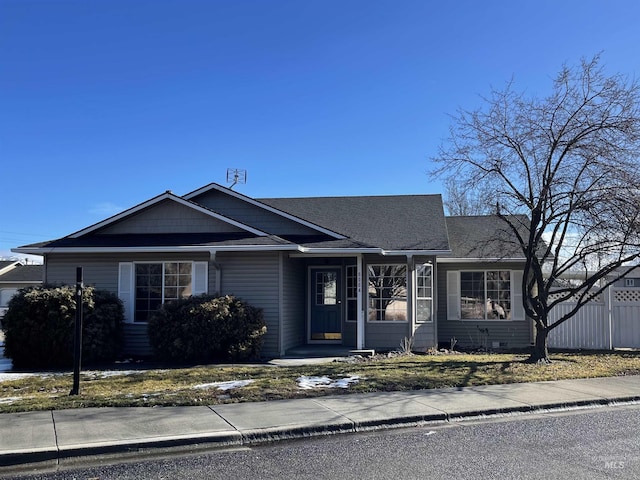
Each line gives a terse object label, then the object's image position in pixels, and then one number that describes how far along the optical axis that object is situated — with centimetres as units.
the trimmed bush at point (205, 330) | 1320
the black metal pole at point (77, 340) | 921
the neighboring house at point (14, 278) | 4184
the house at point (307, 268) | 1472
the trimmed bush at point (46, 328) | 1279
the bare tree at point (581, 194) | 1212
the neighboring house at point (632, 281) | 4078
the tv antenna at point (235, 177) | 2470
